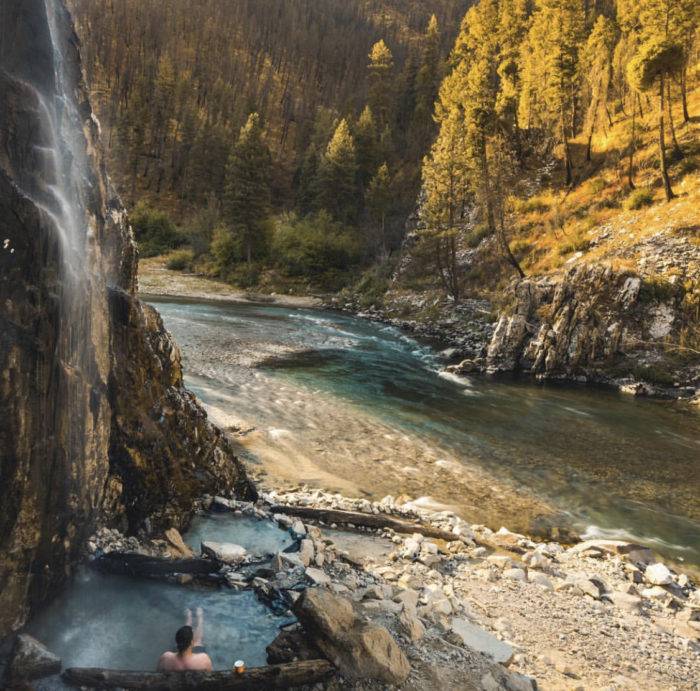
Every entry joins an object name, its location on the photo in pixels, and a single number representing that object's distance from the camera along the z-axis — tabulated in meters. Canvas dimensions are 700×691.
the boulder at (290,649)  5.52
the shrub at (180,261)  58.12
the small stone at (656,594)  8.34
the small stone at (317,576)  6.94
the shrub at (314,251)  54.62
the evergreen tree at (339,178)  63.38
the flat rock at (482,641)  6.14
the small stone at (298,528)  8.44
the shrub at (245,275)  53.19
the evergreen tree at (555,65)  39.69
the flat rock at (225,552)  7.27
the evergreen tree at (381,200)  55.62
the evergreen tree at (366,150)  67.50
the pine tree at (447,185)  36.03
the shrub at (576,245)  33.25
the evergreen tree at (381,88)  81.88
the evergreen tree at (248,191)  55.47
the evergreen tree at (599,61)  45.22
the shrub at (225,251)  55.91
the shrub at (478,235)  42.97
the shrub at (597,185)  38.19
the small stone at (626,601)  7.90
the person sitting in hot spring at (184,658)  5.23
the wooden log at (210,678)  4.92
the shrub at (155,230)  64.56
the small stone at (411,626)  6.12
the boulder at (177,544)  7.32
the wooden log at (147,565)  6.67
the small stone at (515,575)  8.25
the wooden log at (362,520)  9.54
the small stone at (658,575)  8.81
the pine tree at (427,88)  72.62
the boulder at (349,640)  5.36
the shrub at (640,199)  33.12
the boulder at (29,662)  4.83
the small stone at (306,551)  7.46
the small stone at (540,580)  8.18
